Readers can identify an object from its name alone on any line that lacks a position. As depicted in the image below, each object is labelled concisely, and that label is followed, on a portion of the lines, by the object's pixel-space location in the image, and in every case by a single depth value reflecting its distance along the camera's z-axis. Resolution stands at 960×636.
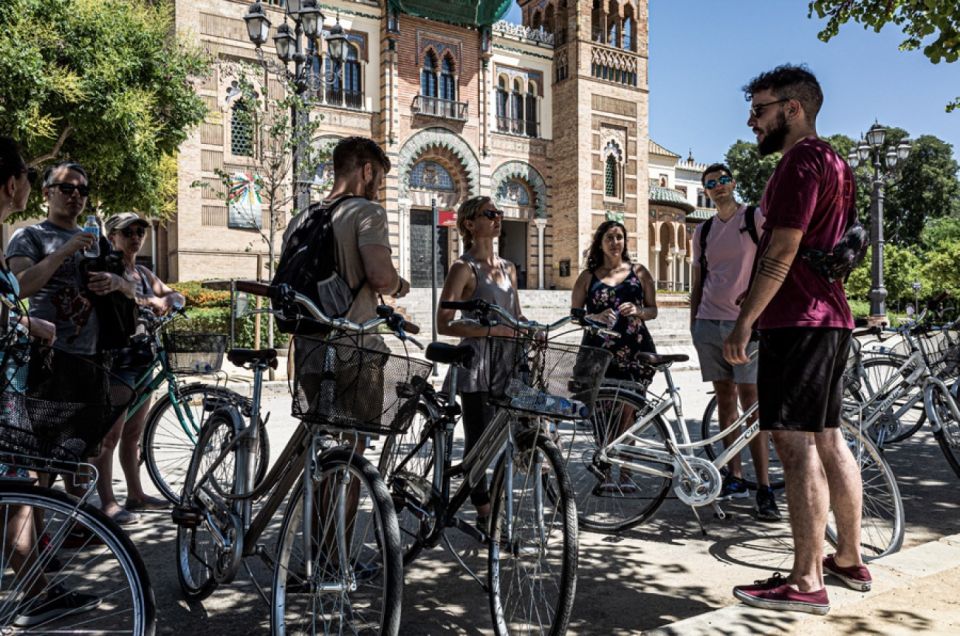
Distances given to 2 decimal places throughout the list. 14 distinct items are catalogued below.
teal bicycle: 3.83
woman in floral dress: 5.11
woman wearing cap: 4.51
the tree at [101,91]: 15.41
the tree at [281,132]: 12.96
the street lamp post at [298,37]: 11.59
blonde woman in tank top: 3.87
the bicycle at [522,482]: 2.72
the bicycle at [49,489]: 2.19
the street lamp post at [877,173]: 17.05
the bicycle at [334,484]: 2.48
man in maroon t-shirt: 3.11
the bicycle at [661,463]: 3.96
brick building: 23.19
